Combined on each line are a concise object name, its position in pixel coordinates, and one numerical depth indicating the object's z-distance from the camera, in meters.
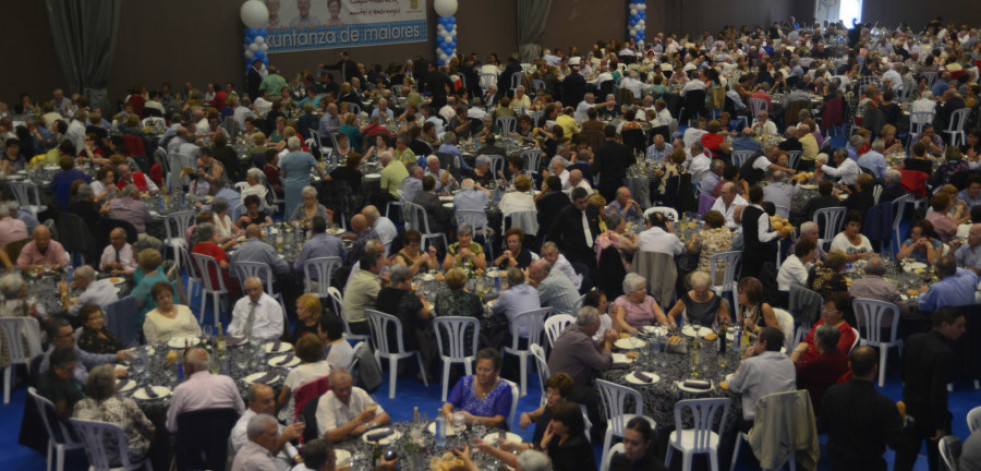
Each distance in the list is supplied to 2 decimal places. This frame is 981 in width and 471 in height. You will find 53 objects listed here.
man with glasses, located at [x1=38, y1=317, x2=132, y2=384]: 6.21
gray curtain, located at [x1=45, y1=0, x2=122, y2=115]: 15.87
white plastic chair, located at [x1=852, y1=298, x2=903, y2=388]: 7.22
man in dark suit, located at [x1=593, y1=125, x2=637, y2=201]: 10.76
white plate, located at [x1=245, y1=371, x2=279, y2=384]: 6.18
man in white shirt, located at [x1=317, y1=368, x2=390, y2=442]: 5.46
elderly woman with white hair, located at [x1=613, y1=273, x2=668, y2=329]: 7.09
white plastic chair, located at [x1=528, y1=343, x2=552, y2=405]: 6.33
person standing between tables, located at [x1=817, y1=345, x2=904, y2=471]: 5.09
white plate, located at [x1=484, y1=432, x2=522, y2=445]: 5.30
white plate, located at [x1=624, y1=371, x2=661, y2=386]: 6.07
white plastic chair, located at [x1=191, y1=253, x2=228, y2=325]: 8.51
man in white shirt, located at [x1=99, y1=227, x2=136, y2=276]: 8.18
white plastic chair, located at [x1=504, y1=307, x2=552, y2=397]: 7.20
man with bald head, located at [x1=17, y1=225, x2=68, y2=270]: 8.39
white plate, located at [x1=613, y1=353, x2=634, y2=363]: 6.38
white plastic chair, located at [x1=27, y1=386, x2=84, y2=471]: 5.92
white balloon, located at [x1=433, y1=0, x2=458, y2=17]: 21.20
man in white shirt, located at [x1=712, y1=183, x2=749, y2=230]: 9.05
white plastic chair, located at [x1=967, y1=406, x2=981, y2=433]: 5.16
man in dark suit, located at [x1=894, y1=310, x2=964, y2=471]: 5.59
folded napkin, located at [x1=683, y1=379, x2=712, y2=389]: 5.96
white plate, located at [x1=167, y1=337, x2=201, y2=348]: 6.75
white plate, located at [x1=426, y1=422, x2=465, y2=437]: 5.43
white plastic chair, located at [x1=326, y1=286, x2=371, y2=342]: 7.62
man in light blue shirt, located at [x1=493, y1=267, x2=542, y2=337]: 7.22
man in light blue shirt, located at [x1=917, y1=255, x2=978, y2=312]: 7.10
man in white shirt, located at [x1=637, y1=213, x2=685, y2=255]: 8.30
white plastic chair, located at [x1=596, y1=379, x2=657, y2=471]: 5.75
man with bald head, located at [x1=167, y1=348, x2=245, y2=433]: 5.64
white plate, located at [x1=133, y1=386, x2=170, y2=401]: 5.99
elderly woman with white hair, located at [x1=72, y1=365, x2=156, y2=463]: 5.57
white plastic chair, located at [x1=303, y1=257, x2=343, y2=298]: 8.44
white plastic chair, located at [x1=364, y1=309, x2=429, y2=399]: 7.20
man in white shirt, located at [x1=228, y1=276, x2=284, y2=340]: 7.07
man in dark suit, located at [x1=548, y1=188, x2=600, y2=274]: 8.91
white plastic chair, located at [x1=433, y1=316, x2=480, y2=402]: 7.05
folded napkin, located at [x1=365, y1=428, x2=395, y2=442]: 5.37
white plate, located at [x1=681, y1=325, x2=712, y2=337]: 6.79
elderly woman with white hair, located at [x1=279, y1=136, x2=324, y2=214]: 10.73
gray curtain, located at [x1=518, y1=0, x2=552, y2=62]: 23.72
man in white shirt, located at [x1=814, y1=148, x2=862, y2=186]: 10.45
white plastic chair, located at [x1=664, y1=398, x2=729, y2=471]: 5.62
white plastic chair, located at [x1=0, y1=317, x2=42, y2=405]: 7.18
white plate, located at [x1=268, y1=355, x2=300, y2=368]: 6.44
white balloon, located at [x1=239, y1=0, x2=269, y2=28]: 17.91
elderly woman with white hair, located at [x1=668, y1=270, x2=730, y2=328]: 7.02
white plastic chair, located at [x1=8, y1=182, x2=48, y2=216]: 10.80
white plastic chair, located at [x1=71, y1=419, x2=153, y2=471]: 5.48
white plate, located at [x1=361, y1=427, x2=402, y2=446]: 5.36
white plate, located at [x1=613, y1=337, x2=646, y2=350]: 6.61
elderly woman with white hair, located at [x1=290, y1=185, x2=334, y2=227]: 9.34
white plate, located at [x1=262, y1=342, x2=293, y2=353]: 6.68
